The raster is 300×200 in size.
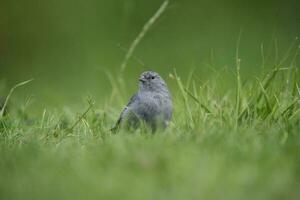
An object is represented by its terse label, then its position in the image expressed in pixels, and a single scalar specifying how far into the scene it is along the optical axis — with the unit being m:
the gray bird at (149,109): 10.28
